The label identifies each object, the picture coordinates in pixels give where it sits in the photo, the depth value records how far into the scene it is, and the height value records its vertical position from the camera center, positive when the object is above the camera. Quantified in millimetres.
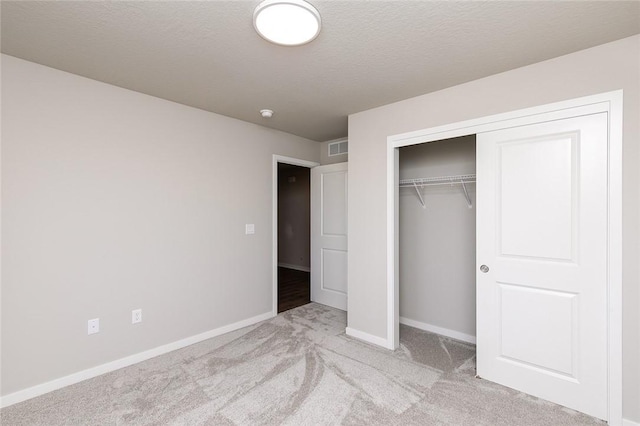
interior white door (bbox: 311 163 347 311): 4223 -343
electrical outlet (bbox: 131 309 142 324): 2741 -940
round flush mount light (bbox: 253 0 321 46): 1563 +1030
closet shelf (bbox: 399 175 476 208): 3091 +317
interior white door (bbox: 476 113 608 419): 2002 -357
